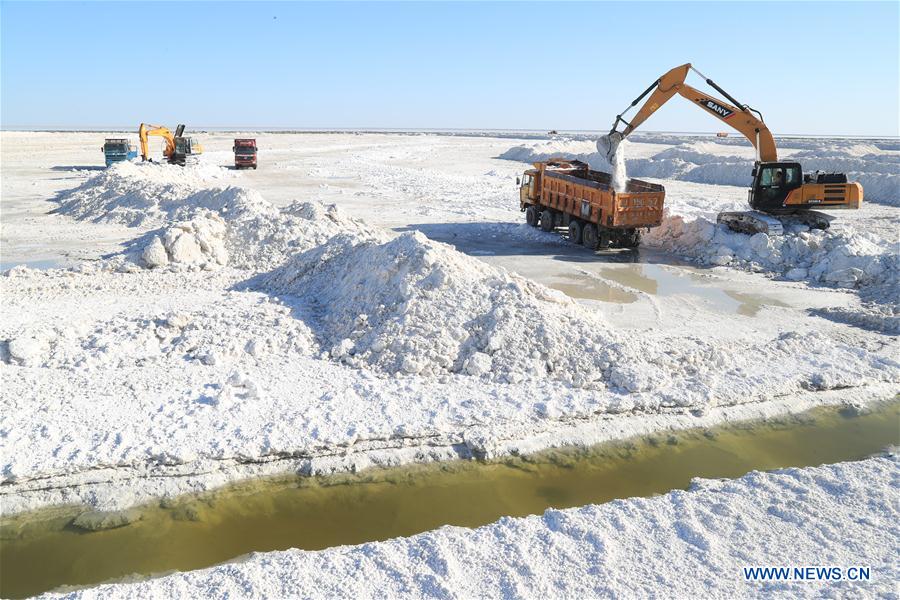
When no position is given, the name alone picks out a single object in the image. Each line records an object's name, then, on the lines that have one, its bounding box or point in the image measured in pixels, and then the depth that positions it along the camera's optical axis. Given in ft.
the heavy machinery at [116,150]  113.70
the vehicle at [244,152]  121.64
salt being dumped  55.98
